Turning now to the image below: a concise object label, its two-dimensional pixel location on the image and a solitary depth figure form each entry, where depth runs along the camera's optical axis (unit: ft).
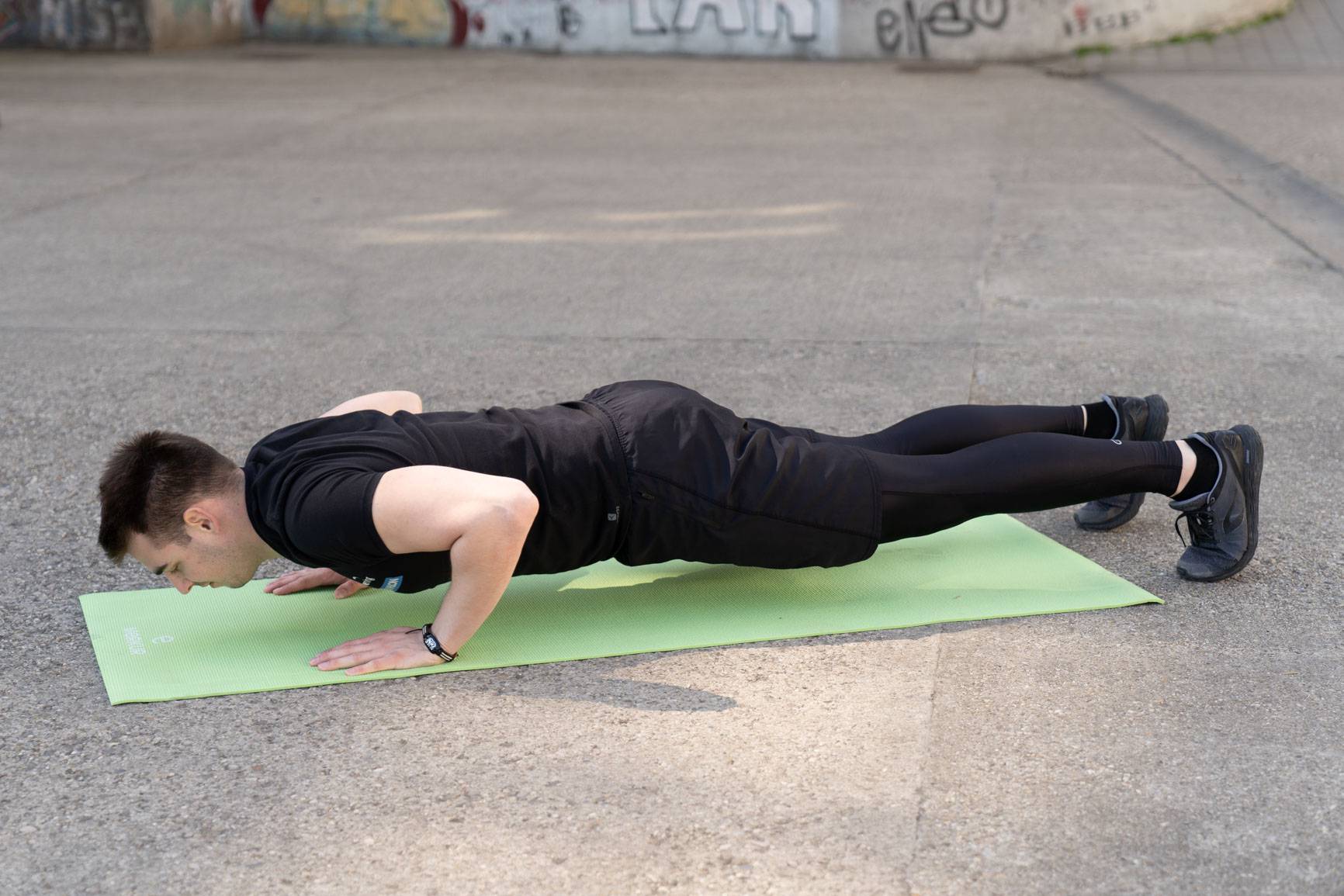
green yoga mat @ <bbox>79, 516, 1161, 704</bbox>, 10.17
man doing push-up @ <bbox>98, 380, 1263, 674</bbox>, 9.12
